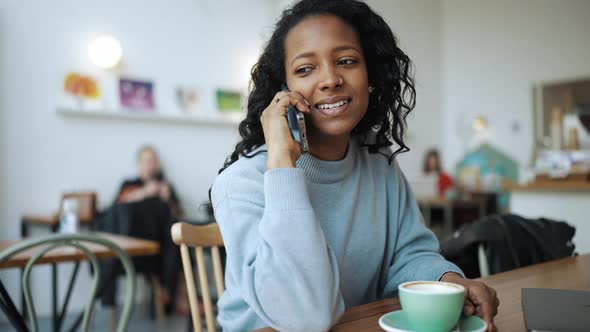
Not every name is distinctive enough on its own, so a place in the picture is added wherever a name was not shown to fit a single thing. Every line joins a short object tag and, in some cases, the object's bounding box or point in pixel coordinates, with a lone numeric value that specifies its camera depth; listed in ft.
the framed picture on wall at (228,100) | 17.17
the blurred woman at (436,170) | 22.99
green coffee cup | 2.18
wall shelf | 14.35
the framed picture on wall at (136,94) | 15.20
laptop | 2.27
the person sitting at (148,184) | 14.49
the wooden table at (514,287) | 2.59
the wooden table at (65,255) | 6.43
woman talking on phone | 2.62
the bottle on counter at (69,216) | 8.79
